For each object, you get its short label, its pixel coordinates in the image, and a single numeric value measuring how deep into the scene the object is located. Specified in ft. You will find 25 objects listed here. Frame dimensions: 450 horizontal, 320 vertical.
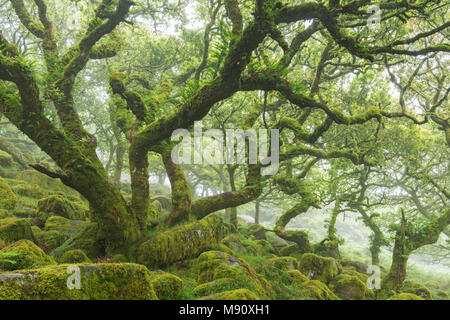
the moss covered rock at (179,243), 22.94
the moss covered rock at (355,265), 48.44
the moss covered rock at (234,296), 12.37
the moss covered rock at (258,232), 56.59
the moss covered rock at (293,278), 26.30
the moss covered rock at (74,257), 18.88
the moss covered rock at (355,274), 38.63
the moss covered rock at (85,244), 22.85
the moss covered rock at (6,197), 32.94
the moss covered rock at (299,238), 43.85
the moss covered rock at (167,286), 15.12
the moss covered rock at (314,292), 21.64
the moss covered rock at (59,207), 34.09
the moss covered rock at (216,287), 16.24
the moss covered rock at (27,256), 14.39
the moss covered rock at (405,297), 21.41
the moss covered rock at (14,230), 20.86
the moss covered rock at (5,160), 53.75
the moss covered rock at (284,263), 31.14
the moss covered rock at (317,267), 32.68
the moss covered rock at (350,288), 28.66
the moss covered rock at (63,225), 28.30
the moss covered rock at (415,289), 35.45
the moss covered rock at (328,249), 45.27
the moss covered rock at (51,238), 24.58
